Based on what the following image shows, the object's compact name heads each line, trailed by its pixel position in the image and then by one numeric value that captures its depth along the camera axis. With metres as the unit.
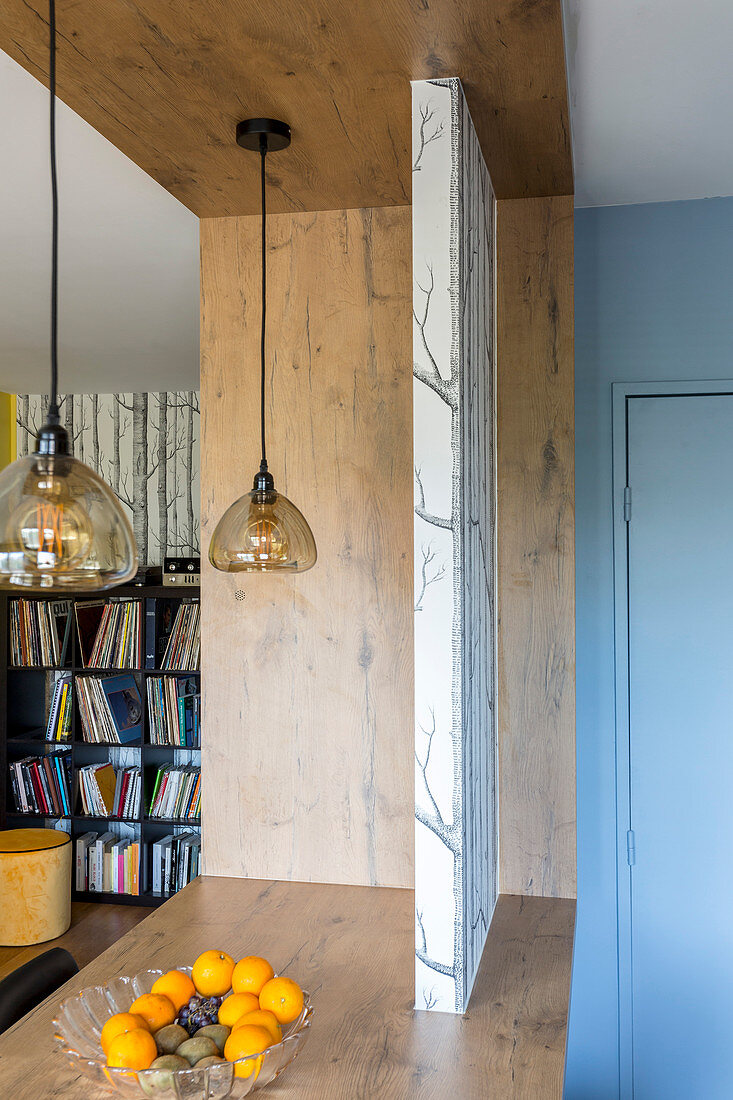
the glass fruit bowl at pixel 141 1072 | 1.14
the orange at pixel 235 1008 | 1.26
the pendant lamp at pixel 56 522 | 0.88
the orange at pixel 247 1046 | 1.17
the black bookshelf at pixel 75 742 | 5.01
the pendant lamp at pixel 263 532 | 1.69
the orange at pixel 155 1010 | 1.27
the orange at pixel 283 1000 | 1.28
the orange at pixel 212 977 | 1.38
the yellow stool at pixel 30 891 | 4.35
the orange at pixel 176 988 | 1.33
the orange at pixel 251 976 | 1.34
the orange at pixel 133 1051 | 1.17
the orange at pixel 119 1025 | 1.22
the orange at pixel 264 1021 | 1.23
